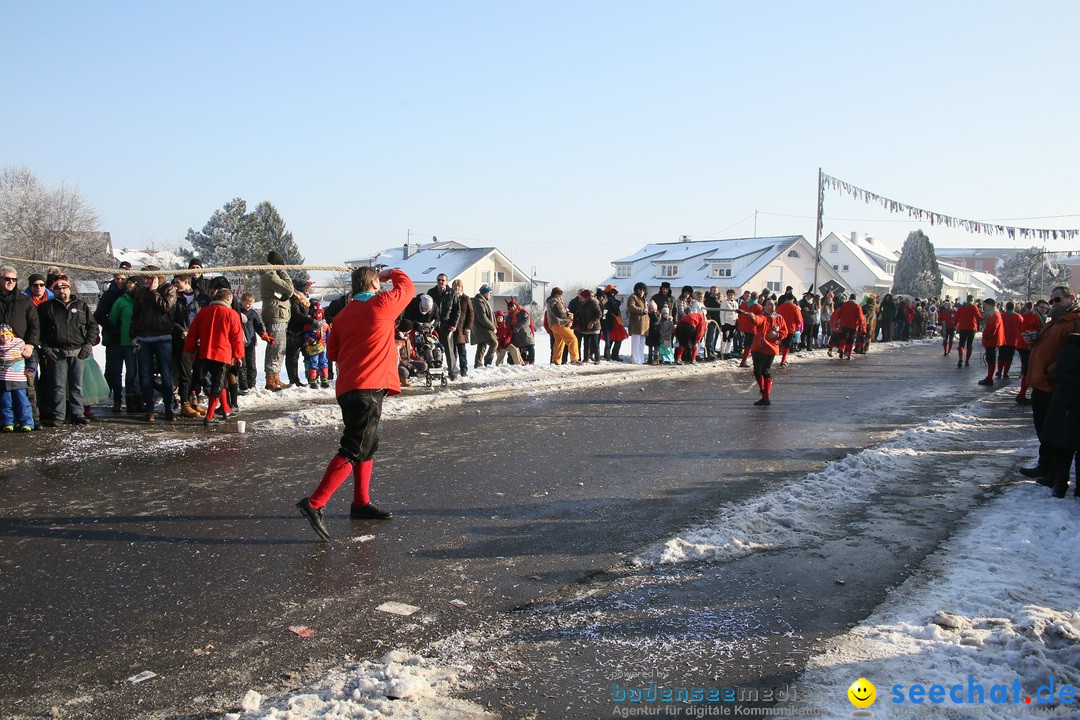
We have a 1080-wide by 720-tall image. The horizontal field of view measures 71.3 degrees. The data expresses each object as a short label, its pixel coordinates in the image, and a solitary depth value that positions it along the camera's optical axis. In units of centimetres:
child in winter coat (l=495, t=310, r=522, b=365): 1772
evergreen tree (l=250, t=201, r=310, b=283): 6322
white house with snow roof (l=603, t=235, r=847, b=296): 5853
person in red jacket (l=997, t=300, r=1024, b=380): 1672
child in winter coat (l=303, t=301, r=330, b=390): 1253
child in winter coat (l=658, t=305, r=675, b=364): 1948
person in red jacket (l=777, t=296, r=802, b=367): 1767
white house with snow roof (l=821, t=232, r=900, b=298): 7381
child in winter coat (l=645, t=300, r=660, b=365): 1928
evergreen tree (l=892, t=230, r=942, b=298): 6431
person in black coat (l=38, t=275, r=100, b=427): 905
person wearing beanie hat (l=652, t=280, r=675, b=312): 1973
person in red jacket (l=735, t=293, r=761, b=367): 1432
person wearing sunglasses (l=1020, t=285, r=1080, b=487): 846
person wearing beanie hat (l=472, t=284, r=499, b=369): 1611
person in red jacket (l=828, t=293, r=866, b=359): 2357
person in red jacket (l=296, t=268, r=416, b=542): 571
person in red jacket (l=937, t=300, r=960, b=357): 2735
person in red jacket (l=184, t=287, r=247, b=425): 938
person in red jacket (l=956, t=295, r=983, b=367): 2139
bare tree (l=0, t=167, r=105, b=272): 4309
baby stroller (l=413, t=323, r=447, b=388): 1409
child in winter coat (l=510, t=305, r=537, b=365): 1778
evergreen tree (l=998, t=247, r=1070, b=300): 7600
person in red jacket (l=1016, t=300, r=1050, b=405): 1559
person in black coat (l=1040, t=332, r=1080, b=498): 720
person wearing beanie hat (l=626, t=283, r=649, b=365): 1905
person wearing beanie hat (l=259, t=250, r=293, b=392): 1230
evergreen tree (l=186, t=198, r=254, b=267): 5647
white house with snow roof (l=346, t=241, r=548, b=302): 5906
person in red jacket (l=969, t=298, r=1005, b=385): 1770
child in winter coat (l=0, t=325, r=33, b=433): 850
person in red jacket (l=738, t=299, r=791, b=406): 1270
